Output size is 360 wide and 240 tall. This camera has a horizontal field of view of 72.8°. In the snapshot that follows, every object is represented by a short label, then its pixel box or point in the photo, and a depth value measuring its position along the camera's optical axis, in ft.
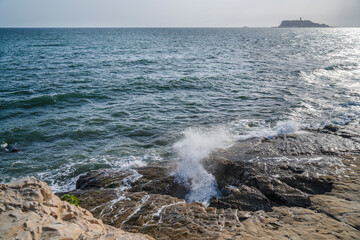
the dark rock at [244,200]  29.58
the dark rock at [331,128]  54.40
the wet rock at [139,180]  36.55
